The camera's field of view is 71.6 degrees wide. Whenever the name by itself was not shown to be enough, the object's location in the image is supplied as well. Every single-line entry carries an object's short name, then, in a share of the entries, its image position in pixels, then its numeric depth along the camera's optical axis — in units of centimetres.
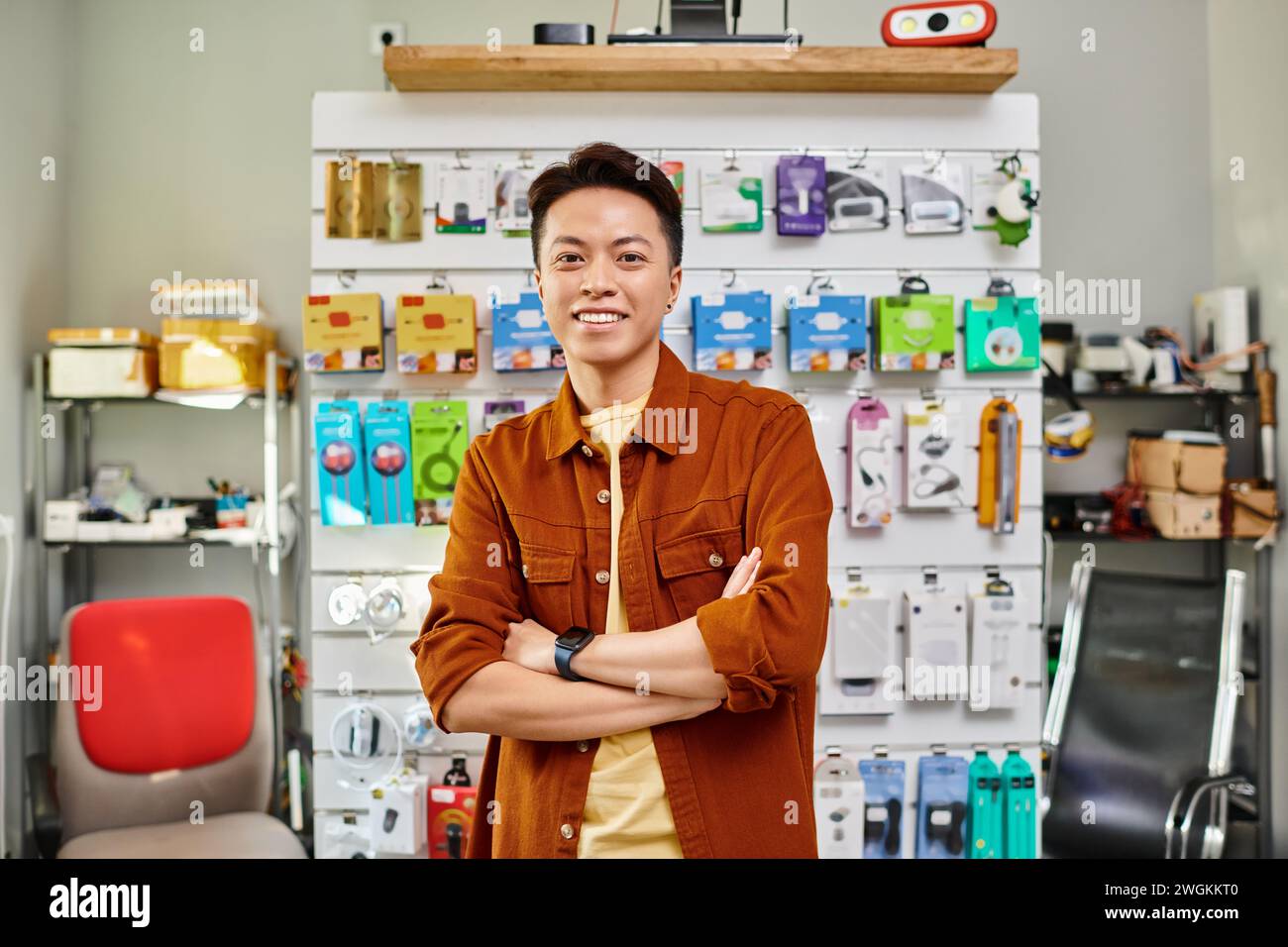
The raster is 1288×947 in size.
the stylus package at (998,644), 274
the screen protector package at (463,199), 269
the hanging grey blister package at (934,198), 272
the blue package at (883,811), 271
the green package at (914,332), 267
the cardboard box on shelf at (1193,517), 304
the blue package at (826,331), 267
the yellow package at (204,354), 309
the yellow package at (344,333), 266
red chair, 229
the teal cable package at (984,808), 273
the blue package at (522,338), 263
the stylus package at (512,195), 268
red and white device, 259
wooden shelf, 253
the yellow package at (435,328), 265
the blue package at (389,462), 266
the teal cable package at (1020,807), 274
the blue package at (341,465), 267
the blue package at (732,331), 263
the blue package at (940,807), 273
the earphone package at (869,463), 269
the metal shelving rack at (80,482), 316
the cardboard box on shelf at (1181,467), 304
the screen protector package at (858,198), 272
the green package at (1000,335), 271
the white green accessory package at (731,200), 269
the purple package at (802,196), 268
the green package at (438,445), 267
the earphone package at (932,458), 271
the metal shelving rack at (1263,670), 309
